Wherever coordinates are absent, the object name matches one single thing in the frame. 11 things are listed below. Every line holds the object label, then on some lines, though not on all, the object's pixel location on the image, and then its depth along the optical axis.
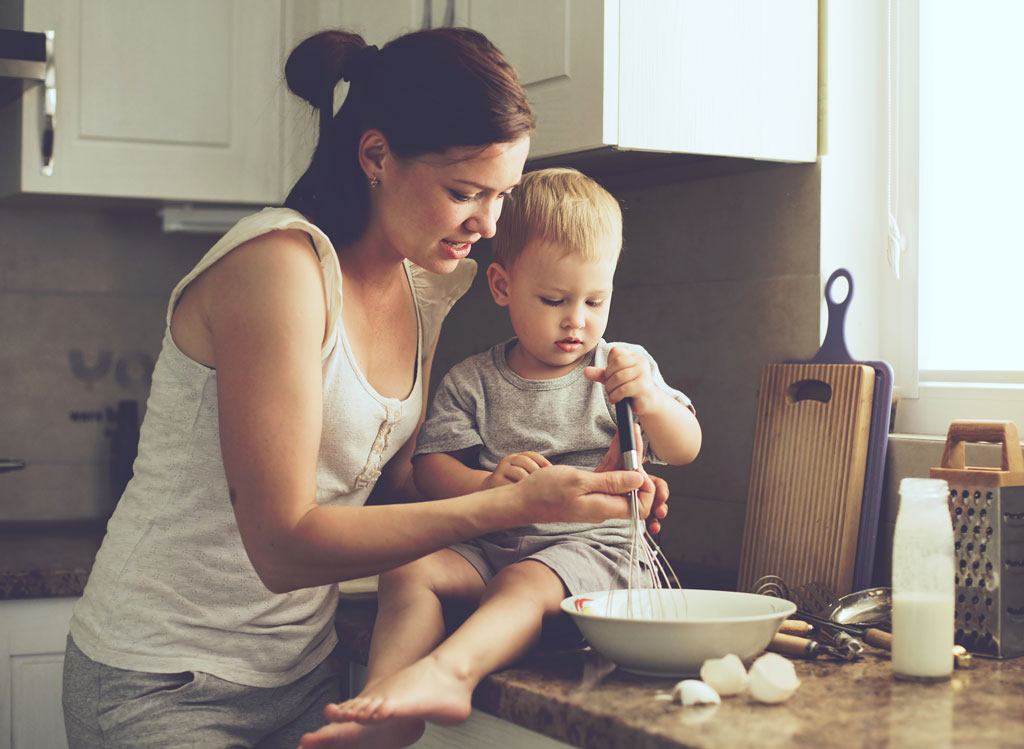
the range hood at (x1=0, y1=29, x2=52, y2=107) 1.82
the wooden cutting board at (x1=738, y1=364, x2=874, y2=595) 1.35
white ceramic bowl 0.95
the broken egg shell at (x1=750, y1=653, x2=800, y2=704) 0.89
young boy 1.13
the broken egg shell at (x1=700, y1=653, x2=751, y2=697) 0.92
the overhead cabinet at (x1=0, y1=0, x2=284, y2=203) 1.98
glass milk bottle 0.97
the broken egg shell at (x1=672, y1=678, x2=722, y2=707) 0.90
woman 1.01
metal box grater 1.08
